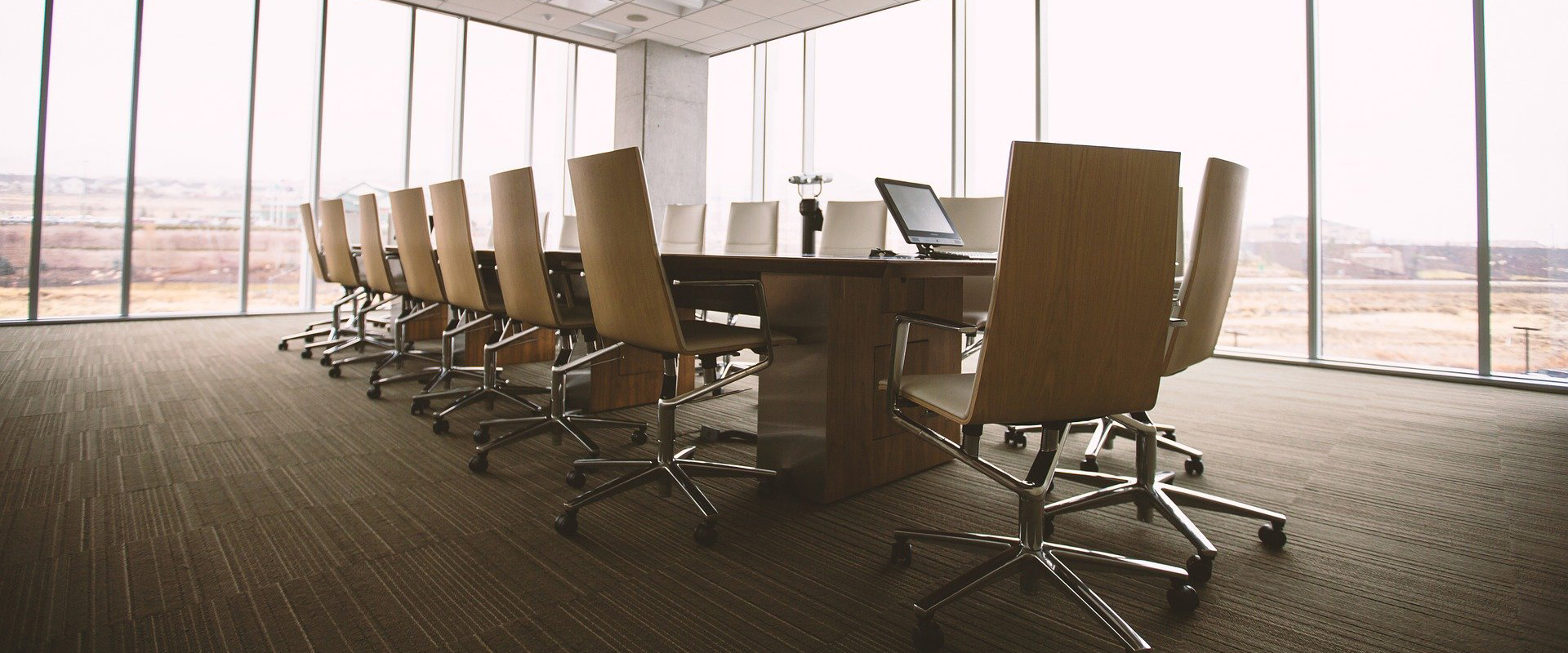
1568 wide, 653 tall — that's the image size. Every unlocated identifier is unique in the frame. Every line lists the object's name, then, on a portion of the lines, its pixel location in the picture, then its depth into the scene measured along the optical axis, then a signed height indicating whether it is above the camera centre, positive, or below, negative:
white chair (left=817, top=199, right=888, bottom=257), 4.29 +0.70
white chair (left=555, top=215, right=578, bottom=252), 6.57 +0.96
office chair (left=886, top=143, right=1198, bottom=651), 1.36 +0.09
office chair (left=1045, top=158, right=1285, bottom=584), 1.88 +0.04
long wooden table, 2.36 -0.10
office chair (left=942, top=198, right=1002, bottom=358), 3.83 +0.66
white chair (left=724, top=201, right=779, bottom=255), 4.66 +0.75
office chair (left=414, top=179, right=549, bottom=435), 3.09 +0.26
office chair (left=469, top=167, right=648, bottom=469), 2.63 +0.18
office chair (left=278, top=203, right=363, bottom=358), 5.37 +0.31
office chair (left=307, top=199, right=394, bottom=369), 4.69 +0.49
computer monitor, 2.67 +0.51
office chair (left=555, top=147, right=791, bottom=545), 2.03 +0.13
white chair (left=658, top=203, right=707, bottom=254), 5.19 +0.82
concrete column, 8.73 +2.74
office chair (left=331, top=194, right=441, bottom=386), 4.23 +0.39
